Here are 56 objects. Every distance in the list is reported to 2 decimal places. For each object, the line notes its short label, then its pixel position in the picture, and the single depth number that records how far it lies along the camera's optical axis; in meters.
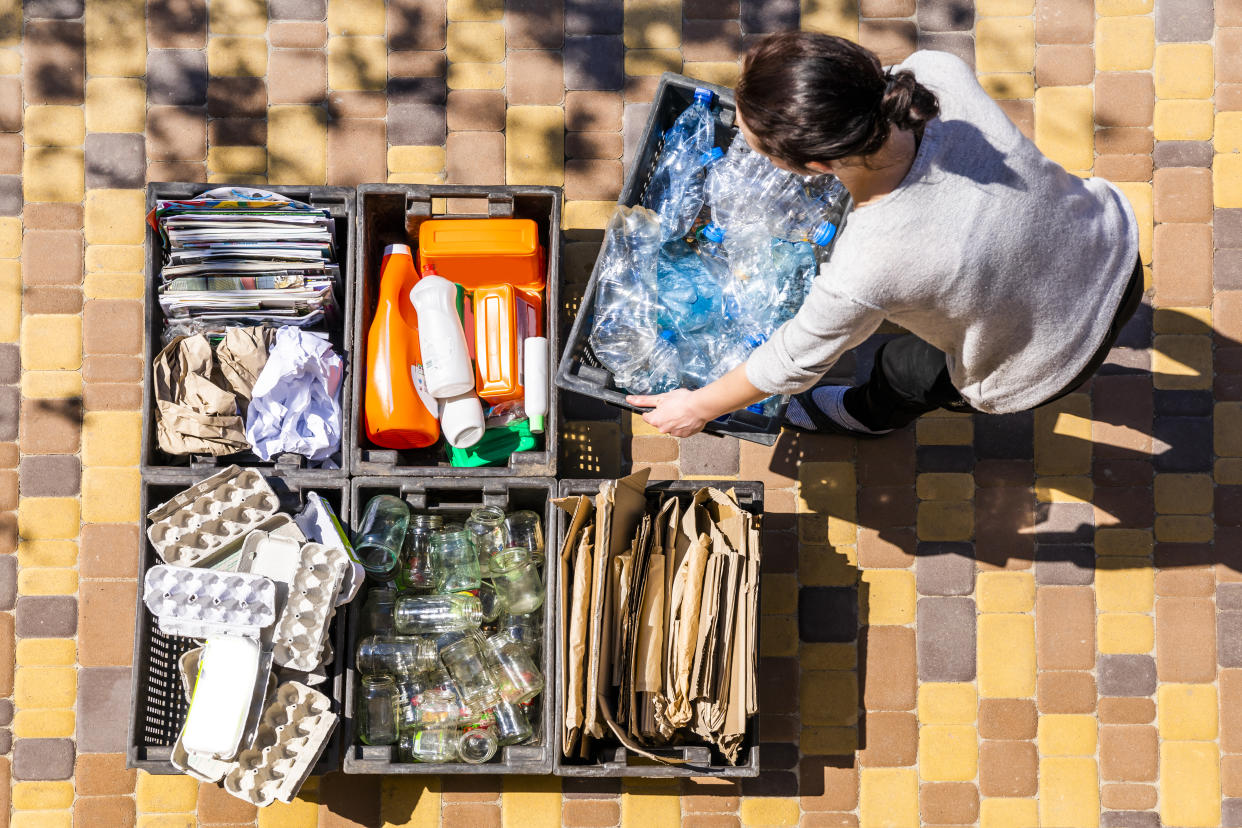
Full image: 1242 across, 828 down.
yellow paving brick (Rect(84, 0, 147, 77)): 3.92
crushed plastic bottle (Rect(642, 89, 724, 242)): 3.20
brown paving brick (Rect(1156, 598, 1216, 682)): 3.85
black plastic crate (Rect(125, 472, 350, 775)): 3.18
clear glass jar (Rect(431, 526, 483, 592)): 3.42
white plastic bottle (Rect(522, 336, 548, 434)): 3.31
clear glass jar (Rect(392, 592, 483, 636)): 3.39
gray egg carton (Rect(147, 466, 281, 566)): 3.16
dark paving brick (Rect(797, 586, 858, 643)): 3.83
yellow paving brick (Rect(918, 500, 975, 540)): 3.86
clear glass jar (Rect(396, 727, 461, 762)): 3.32
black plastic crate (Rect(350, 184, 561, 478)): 3.28
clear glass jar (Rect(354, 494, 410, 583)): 3.32
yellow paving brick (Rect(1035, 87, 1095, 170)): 3.92
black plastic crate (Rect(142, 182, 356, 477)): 3.27
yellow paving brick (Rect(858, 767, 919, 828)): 3.81
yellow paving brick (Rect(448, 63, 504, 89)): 3.93
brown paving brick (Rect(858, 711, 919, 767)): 3.81
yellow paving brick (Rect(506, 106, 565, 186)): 3.92
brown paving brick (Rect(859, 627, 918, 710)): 3.82
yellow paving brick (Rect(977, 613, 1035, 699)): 3.83
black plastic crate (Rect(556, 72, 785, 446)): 3.10
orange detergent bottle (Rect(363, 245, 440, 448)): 3.27
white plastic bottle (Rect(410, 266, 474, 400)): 3.22
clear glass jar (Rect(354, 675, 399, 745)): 3.32
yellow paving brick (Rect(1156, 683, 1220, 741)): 3.84
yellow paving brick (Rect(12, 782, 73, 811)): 3.78
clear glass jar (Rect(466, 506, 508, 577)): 3.44
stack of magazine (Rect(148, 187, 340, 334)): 3.30
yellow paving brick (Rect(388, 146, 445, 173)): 3.92
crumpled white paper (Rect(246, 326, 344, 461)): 3.25
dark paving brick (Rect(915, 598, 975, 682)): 3.83
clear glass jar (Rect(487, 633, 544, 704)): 3.38
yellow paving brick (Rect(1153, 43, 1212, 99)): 3.93
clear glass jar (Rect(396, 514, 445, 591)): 3.42
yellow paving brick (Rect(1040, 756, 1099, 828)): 3.81
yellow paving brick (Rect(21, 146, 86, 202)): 3.90
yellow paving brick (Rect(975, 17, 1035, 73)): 3.93
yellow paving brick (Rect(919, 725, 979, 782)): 3.82
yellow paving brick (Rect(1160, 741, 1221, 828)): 3.82
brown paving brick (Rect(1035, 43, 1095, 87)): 3.93
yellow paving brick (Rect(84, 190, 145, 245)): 3.89
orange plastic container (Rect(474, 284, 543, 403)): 3.31
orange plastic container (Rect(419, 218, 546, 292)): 3.30
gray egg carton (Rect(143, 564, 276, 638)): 3.03
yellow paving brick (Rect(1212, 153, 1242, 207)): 3.91
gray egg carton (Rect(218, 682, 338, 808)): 3.16
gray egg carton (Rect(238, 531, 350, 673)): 3.09
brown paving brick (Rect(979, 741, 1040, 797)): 3.82
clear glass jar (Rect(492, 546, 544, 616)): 3.43
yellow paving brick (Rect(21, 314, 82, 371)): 3.87
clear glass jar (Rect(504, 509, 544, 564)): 3.47
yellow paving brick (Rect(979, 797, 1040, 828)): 3.81
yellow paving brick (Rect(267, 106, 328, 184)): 3.92
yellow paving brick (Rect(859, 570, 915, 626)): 3.84
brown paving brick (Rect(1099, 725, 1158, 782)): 3.82
